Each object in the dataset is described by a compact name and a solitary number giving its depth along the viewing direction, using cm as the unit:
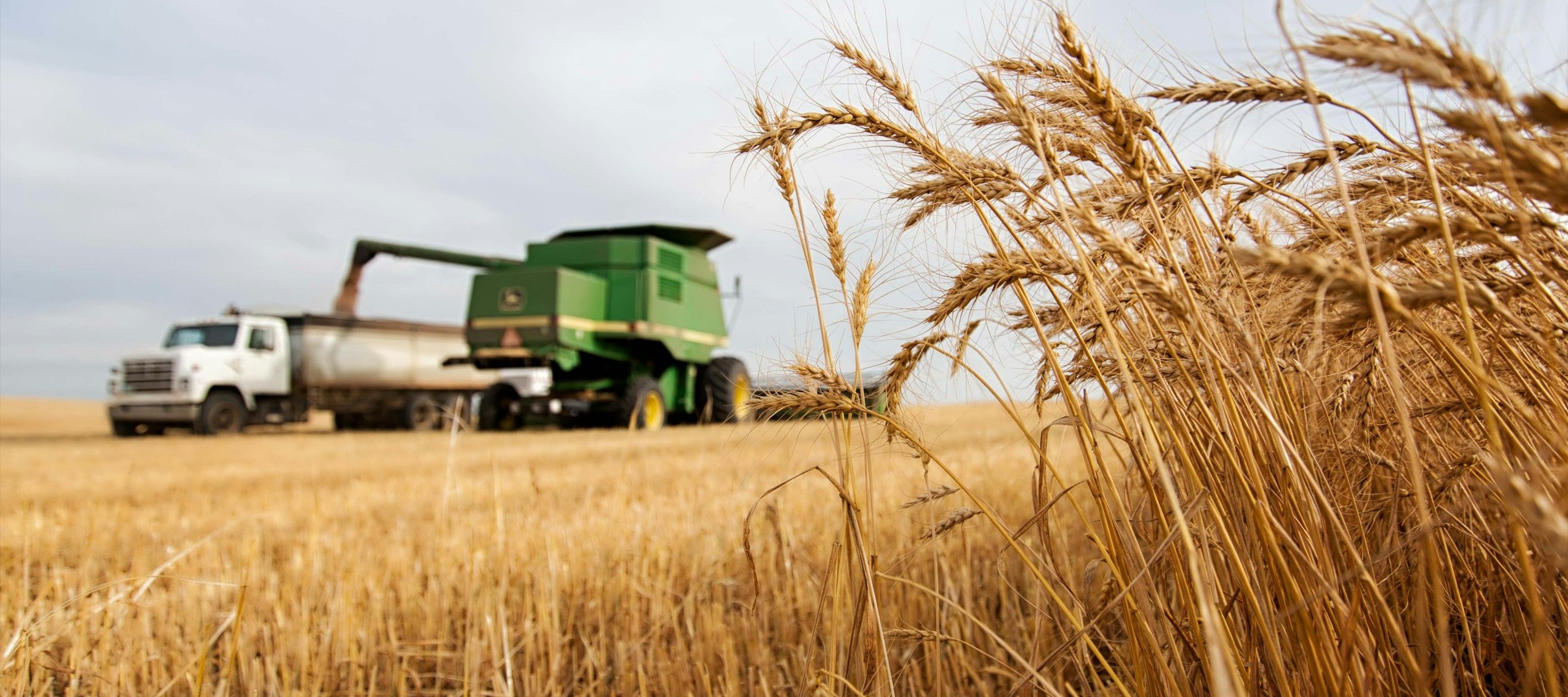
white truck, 1516
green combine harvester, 1261
